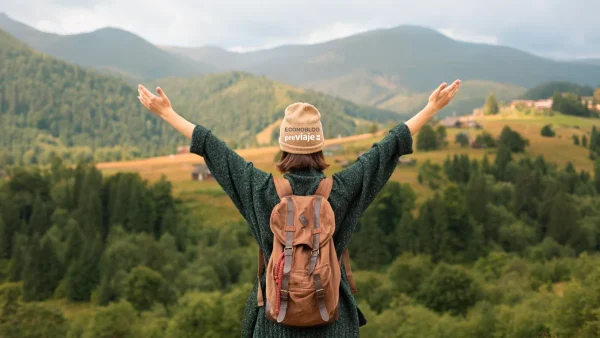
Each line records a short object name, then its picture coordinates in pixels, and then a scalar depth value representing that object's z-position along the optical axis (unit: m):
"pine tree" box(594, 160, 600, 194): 86.66
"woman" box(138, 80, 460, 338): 3.36
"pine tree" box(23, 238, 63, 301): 61.88
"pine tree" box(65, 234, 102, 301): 61.81
